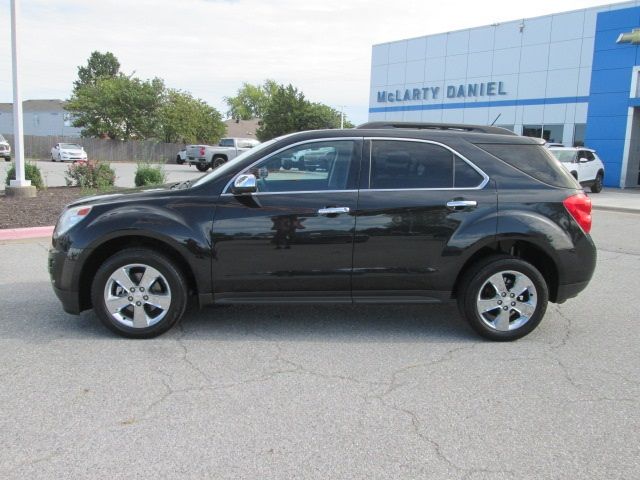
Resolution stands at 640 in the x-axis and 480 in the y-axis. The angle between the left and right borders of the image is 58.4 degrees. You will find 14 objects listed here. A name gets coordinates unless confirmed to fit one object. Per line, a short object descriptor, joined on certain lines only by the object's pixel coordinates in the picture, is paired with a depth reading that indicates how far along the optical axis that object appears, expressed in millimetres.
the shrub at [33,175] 14812
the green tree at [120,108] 50656
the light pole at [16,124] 13540
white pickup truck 32312
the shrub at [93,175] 15078
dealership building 26297
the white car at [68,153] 40562
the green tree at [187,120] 53438
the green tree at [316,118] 43156
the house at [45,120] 74750
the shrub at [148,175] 15062
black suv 4777
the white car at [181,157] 42488
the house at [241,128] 78500
